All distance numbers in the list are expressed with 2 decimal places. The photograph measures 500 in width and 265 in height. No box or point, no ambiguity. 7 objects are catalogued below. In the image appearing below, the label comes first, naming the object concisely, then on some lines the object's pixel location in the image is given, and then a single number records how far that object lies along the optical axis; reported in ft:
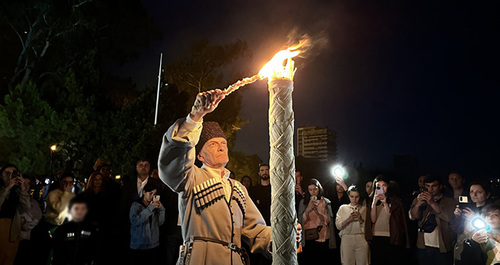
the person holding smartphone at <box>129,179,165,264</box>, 20.54
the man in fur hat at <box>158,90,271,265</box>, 10.03
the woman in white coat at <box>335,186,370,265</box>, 22.77
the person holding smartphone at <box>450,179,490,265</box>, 18.89
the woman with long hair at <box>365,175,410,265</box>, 22.03
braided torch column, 9.02
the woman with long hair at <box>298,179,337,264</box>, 24.85
